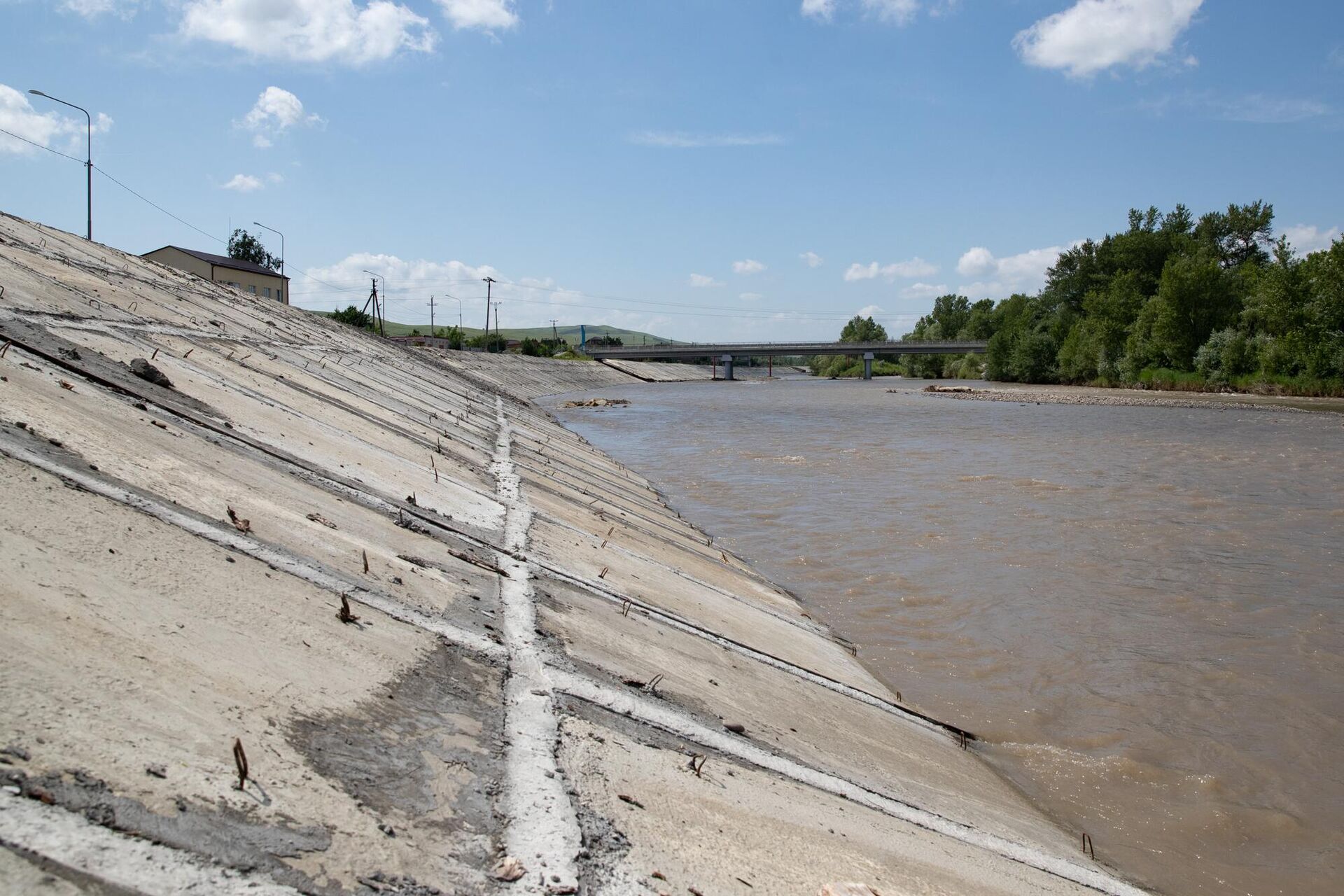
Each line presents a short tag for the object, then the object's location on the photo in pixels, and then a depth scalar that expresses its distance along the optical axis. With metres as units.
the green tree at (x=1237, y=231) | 81.81
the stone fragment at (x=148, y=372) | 6.85
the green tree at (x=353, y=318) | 70.62
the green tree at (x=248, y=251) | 83.75
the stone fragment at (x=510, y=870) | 2.38
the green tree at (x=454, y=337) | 82.06
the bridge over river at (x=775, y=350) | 101.19
